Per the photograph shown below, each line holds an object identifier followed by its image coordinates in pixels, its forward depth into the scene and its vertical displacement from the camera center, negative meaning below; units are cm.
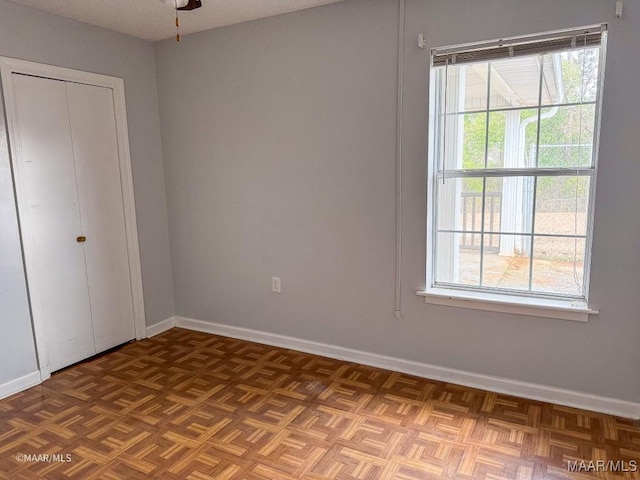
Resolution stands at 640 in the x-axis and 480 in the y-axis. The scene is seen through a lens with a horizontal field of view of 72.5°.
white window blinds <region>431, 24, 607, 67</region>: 223 +69
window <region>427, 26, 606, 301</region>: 236 +6
